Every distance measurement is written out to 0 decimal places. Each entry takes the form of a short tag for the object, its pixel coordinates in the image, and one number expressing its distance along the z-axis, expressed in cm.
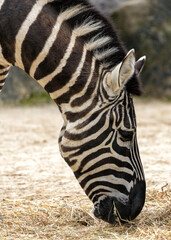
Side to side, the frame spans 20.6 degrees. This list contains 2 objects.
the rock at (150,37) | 1515
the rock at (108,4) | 1498
